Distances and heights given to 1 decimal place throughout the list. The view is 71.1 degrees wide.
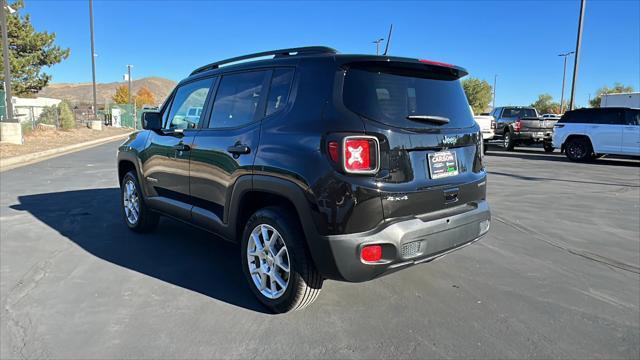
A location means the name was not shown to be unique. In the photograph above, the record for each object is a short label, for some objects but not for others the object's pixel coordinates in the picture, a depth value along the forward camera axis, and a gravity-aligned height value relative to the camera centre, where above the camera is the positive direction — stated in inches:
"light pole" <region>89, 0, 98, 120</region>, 1422.2 +201.1
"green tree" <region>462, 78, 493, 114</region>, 3346.5 +270.1
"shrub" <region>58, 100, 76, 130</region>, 1066.7 +7.2
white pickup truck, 757.3 +5.5
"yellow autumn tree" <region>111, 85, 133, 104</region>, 3754.9 +204.3
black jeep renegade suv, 112.5 -11.6
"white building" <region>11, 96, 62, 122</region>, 946.7 +12.8
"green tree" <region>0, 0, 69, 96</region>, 1251.8 +195.5
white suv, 557.0 -1.2
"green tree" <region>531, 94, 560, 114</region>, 3470.7 +221.9
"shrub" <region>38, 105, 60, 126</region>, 1016.9 +7.4
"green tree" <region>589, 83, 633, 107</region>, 2879.9 +276.2
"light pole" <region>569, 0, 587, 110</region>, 801.6 +150.0
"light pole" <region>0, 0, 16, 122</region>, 671.8 +76.5
